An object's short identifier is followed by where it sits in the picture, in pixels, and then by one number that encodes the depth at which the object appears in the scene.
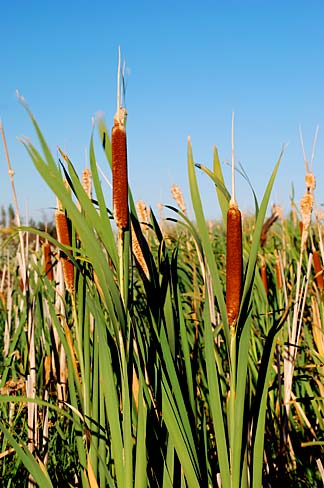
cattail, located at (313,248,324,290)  2.23
